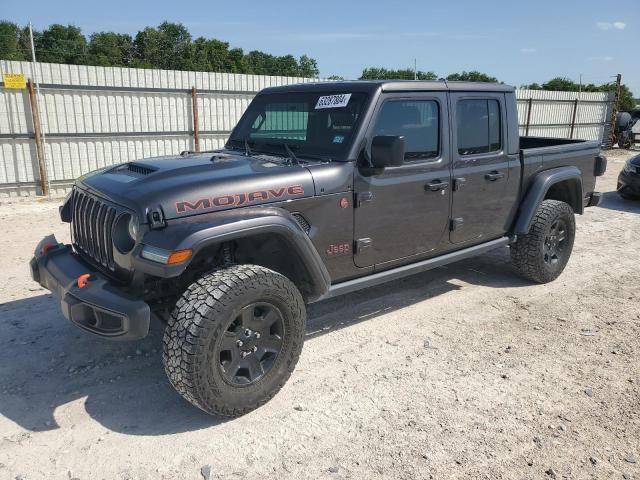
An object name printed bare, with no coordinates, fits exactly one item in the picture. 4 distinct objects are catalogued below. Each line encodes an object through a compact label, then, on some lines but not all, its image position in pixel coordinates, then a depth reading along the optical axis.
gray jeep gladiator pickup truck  2.90
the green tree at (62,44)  57.56
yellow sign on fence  9.40
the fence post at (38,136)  9.66
